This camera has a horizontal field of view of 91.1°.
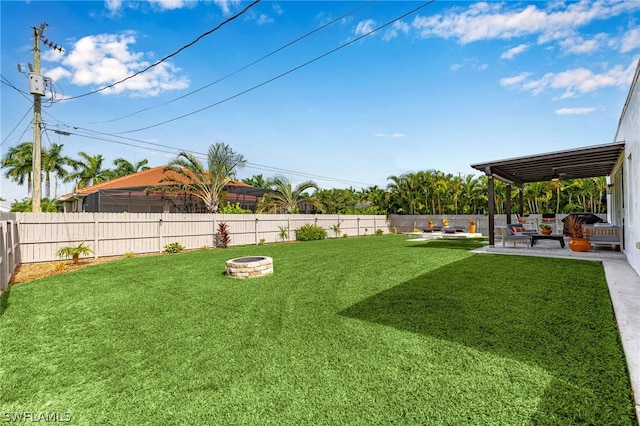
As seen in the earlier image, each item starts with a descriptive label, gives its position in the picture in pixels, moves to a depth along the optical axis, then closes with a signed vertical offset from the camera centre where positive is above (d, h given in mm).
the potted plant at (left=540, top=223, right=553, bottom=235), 11430 -702
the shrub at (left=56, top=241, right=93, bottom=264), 9227 -944
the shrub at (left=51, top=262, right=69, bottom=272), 8469 -1297
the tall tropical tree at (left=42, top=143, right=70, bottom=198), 25391 +4729
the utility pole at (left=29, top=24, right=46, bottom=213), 10703 +3575
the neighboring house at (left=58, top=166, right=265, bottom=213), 16875 +1302
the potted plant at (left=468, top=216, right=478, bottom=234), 20344 -831
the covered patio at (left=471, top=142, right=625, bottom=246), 9297 +1640
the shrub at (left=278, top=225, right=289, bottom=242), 17188 -955
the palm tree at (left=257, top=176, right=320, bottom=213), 20188 +1221
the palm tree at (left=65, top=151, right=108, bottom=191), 28109 +4397
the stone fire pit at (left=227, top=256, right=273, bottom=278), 7070 -1181
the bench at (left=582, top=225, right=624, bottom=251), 9367 -758
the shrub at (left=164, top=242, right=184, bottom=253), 12492 -1204
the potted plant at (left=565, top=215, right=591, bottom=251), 9523 -904
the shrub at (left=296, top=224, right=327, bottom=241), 17641 -1004
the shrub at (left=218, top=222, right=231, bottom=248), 14265 -816
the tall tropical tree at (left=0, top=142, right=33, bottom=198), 23391 +4492
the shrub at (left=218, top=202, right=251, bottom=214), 15703 +326
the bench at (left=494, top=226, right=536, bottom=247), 10999 -865
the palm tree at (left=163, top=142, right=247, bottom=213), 16156 +2316
